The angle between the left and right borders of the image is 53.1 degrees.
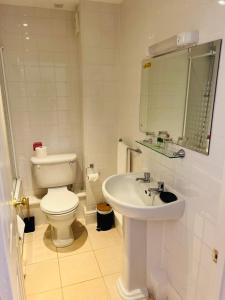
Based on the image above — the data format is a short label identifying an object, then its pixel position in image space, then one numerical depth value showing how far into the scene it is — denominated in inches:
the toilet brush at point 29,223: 96.7
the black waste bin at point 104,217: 96.9
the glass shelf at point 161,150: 53.5
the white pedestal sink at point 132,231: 61.0
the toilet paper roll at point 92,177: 94.5
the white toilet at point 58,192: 82.5
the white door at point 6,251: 28.1
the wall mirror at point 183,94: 43.7
